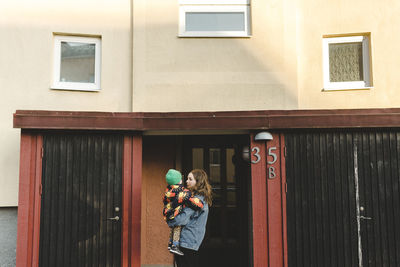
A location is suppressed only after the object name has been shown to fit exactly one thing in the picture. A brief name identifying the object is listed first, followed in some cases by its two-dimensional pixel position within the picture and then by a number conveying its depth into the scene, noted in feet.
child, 14.97
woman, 15.12
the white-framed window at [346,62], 22.29
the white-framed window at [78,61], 22.10
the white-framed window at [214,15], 22.31
